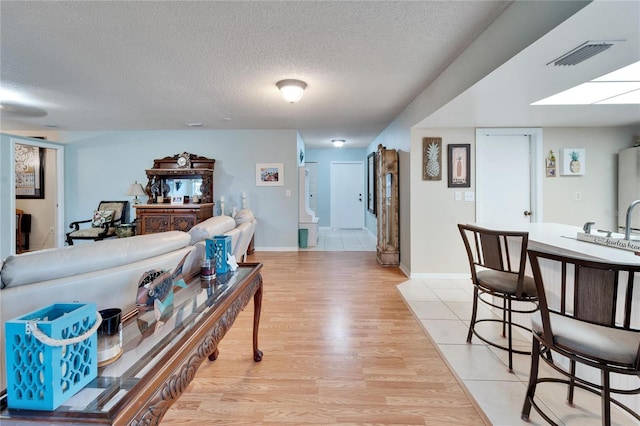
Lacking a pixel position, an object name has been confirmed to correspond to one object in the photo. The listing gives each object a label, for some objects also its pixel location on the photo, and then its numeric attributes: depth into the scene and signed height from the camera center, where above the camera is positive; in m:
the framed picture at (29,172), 5.90 +0.67
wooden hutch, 5.27 +0.20
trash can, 6.11 -0.69
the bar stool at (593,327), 1.11 -0.56
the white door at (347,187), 8.81 +0.51
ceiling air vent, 1.70 +0.92
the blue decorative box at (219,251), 1.83 -0.29
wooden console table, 0.69 -0.48
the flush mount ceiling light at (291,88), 3.19 +1.28
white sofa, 1.08 -0.28
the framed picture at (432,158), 3.87 +0.60
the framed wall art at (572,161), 3.90 +0.56
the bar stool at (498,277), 1.84 -0.52
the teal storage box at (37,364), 0.68 -0.38
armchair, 5.18 -0.32
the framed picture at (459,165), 3.87 +0.51
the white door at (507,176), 3.88 +0.36
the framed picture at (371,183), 6.90 +0.53
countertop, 1.50 -0.25
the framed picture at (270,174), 5.88 +0.61
